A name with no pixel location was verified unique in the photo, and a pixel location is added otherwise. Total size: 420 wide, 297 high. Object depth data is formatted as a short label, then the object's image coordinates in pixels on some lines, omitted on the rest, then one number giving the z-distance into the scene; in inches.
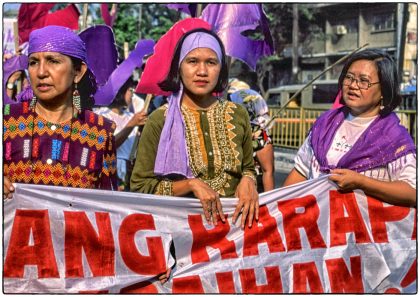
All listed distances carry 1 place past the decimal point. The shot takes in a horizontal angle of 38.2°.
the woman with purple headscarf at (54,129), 116.4
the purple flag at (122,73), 218.8
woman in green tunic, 120.2
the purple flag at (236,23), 199.9
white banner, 119.9
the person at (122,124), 262.4
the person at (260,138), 181.5
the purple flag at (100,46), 195.9
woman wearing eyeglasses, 127.3
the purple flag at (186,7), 224.2
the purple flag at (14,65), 244.2
